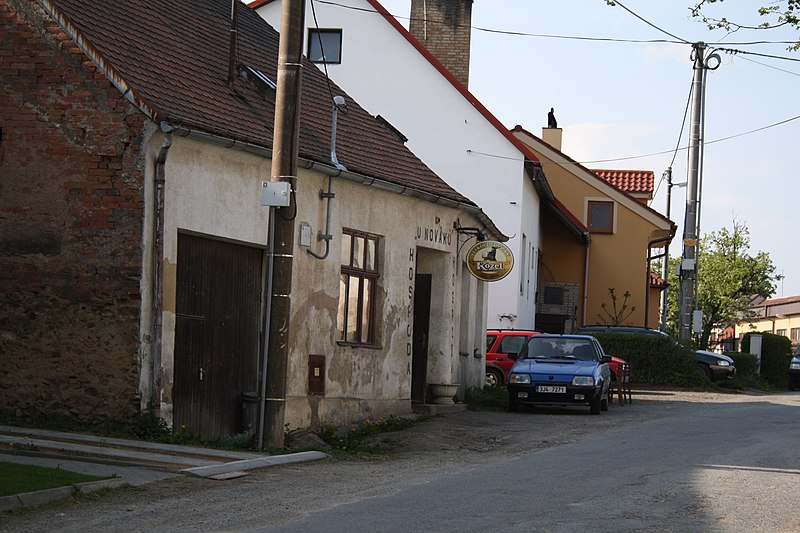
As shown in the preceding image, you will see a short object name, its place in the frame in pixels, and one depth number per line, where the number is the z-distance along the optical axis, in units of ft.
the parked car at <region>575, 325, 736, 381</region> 112.68
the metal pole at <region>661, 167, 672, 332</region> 151.12
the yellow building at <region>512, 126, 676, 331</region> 144.56
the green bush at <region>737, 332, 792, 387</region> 131.85
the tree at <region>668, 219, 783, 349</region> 238.07
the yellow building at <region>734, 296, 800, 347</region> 263.29
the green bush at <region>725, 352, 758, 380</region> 124.26
